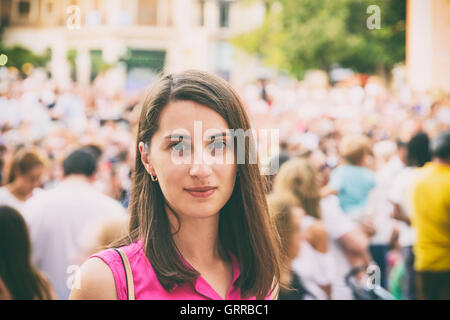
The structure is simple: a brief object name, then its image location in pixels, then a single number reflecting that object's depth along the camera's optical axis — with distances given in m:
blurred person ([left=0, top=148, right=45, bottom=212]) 2.98
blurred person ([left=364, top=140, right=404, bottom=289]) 3.78
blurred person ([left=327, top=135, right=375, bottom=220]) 3.82
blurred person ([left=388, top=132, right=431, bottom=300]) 3.43
